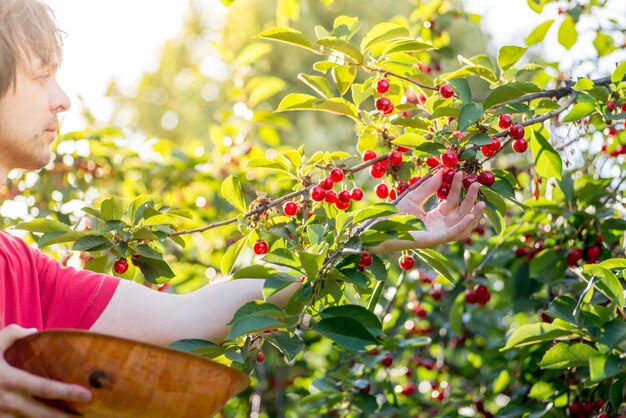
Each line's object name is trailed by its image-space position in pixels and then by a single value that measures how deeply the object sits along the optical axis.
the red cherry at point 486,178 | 1.90
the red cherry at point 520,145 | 2.01
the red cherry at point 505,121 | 2.01
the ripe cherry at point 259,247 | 2.03
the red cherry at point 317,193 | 2.03
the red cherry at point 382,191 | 2.13
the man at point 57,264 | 1.70
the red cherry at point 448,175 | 1.89
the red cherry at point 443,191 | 1.91
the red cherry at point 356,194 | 2.08
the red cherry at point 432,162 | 2.04
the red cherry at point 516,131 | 1.99
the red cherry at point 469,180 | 1.89
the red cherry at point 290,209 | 2.05
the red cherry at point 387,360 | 2.61
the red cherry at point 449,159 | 1.88
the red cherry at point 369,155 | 2.13
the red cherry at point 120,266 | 2.04
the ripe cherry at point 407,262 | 2.11
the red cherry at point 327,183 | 2.03
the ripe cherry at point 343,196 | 2.04
